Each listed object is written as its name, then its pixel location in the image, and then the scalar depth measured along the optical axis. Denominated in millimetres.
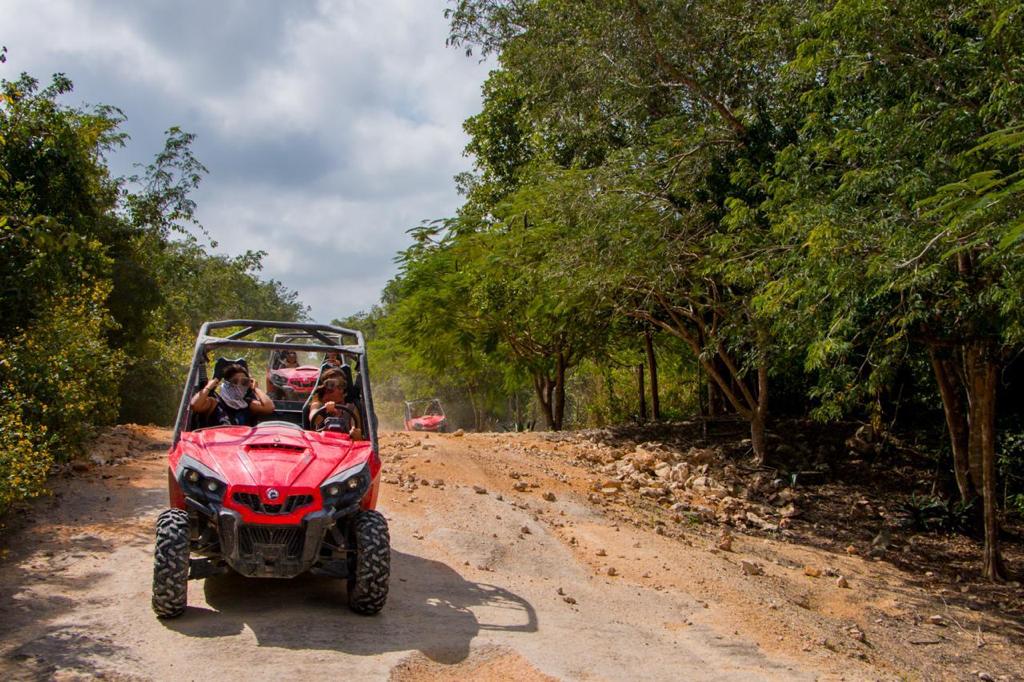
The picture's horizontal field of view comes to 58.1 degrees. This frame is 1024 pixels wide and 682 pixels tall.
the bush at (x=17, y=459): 8047
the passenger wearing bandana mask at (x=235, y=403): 7012
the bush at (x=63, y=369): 10984
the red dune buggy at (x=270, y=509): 5828
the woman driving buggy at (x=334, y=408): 7086
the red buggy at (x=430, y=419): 30891
